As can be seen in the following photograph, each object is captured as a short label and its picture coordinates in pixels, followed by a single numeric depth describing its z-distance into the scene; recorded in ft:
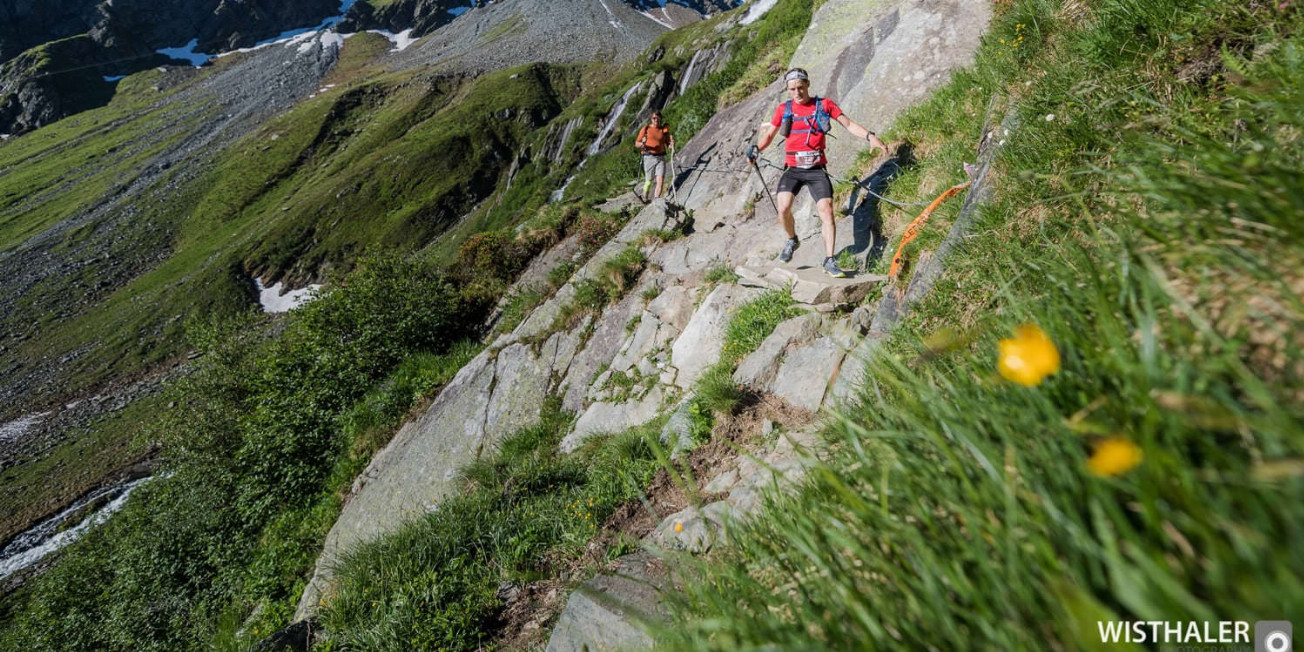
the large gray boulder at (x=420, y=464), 33.55
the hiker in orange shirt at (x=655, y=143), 52.31
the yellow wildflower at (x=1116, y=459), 2.54
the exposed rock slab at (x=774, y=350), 20.85
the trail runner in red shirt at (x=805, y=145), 25.91
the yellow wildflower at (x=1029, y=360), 3.54
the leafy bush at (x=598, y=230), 50.23
